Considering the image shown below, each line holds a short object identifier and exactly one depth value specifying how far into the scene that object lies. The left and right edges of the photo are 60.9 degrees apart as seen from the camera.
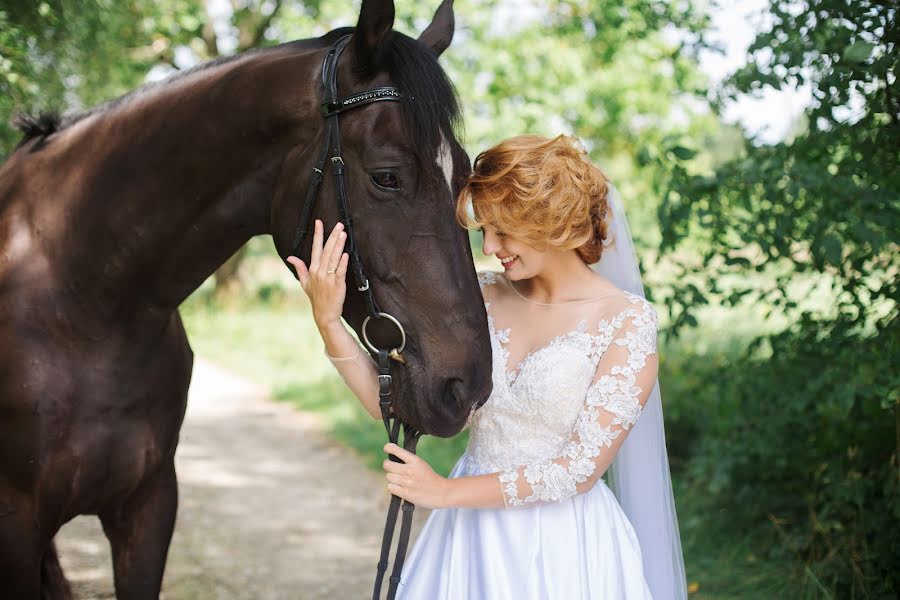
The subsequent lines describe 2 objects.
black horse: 1.88
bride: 1.96
